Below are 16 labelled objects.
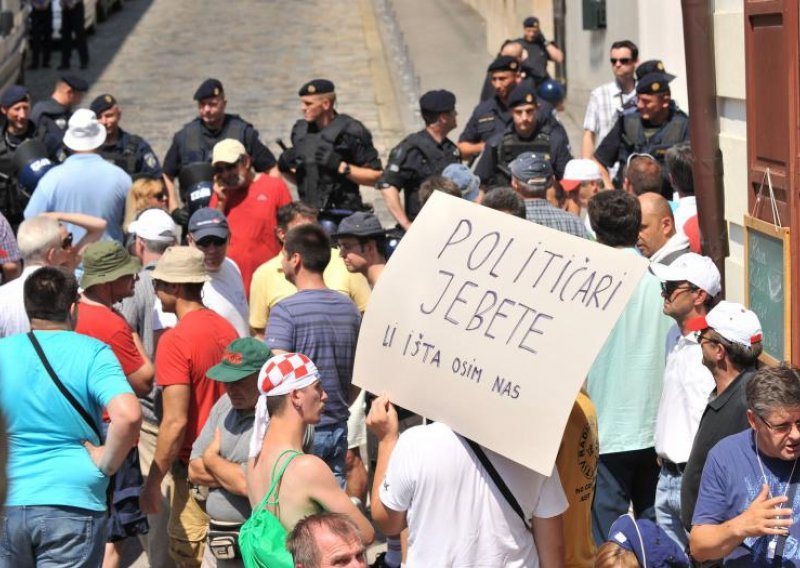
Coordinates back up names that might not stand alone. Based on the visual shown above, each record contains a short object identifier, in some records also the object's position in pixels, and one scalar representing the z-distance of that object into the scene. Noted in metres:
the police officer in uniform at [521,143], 18.73
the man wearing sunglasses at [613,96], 21.95
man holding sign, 8.31
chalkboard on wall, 12.23
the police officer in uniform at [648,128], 18.14
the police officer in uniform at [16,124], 22.22
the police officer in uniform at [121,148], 20.58
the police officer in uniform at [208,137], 20.47
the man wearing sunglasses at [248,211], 18.14
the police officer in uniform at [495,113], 21.00
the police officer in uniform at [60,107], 22.75
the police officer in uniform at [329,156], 19.36
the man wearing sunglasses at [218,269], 14.80
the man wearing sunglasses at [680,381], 10.77
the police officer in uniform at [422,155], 18.66
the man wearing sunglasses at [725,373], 9.76
